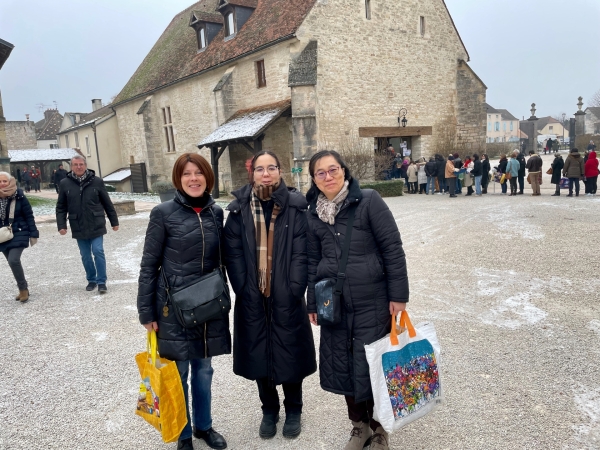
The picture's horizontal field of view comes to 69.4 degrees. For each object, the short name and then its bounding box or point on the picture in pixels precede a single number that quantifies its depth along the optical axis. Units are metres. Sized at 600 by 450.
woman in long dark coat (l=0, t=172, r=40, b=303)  5.54
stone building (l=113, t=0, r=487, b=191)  16.05
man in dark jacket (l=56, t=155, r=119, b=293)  5.89
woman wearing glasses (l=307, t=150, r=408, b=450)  2.45
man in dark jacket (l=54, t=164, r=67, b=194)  23.52
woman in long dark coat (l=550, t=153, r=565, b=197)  13.59
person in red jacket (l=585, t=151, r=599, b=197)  12.68
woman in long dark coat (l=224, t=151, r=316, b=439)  2.71
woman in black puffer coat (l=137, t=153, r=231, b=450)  2.57
